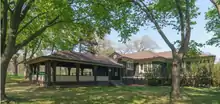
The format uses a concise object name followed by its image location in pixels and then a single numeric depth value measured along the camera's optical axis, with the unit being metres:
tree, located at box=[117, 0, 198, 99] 8.50
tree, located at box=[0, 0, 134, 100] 7.80
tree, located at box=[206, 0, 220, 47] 13.59
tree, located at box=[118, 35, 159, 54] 44.51
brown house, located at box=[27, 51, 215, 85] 14.70
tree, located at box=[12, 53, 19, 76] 27.99
